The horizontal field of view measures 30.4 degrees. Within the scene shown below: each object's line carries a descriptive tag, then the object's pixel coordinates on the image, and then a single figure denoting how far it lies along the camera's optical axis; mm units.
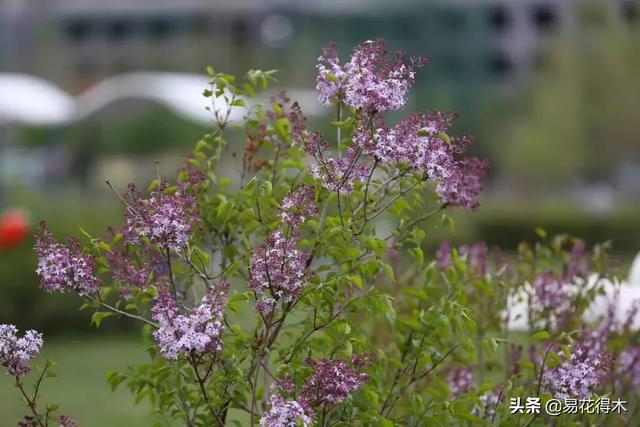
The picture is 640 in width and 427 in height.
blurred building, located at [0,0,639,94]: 47344
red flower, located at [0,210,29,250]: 10453
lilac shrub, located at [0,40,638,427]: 2830
